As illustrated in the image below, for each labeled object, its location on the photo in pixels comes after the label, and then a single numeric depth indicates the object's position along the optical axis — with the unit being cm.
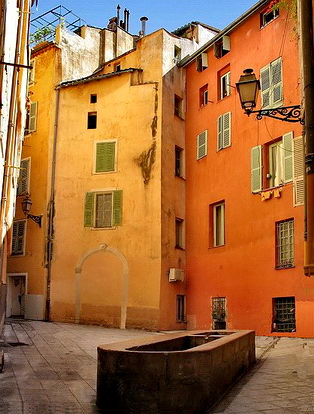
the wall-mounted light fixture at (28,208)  2028
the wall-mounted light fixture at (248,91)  886
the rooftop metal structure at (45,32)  2417
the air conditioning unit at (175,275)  1895
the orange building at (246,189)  1556
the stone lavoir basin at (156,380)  625
